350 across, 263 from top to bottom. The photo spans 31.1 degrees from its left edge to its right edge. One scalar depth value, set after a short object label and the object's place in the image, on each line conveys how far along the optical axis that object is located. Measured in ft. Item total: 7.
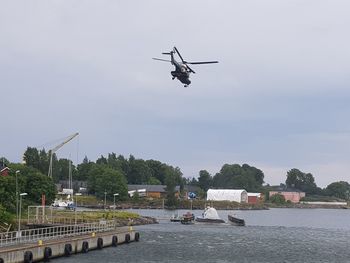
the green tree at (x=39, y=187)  482.69
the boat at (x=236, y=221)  537.24
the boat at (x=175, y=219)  553.19
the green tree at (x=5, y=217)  272.54
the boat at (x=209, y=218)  539.70
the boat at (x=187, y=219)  534.78
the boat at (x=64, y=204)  551.10
